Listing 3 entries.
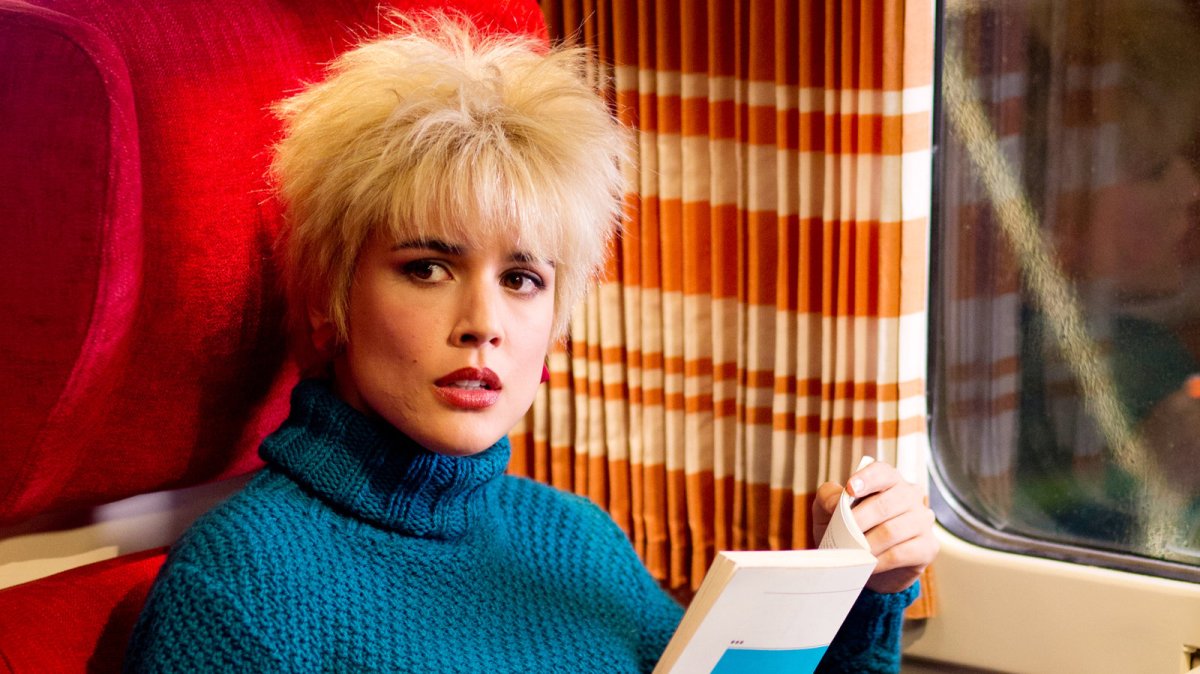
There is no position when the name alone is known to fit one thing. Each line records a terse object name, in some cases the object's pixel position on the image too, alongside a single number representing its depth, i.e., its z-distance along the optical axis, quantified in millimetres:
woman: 1822
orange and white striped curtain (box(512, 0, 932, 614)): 2182
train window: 2132
